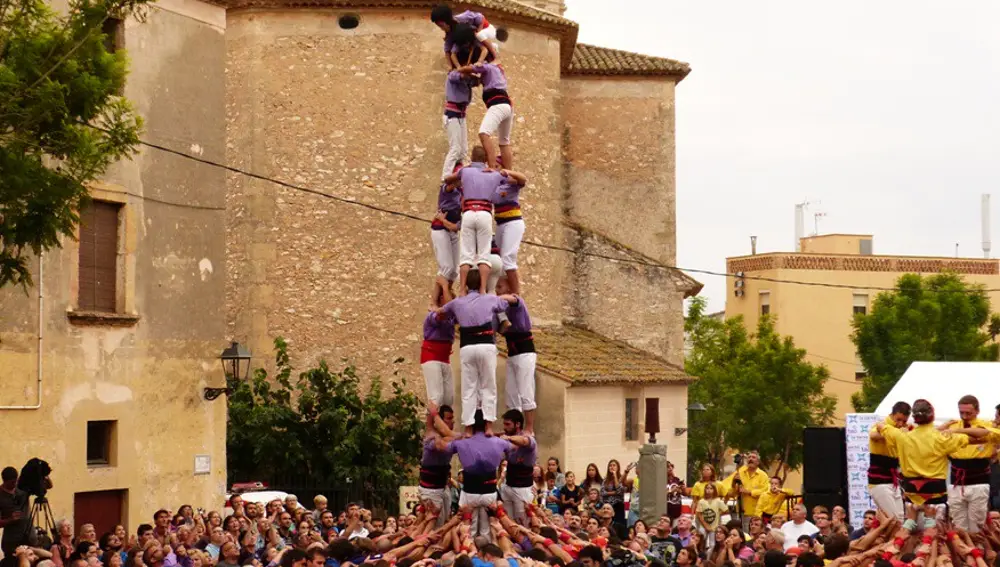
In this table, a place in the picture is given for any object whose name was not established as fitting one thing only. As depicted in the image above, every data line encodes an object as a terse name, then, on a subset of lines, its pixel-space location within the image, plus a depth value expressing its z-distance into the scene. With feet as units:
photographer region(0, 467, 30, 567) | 62.08
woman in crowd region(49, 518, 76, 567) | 61.26
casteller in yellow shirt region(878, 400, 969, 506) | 53.93
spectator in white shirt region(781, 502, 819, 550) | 66.64
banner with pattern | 81.92
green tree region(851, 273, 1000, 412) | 190.22
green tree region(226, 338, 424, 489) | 105.81
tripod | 63.46
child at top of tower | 63.67
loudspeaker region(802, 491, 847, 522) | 84.23
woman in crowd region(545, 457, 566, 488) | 84.78
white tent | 85.92
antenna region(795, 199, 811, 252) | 289.74
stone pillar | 87.25
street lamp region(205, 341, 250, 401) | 89.45
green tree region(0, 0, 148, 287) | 56.29
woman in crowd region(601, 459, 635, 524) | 81.35
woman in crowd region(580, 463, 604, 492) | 82.36
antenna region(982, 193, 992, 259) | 290.15
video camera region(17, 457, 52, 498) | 64.59
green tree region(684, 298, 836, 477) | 193.88
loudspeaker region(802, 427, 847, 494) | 85.05
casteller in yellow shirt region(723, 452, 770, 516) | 77.00
